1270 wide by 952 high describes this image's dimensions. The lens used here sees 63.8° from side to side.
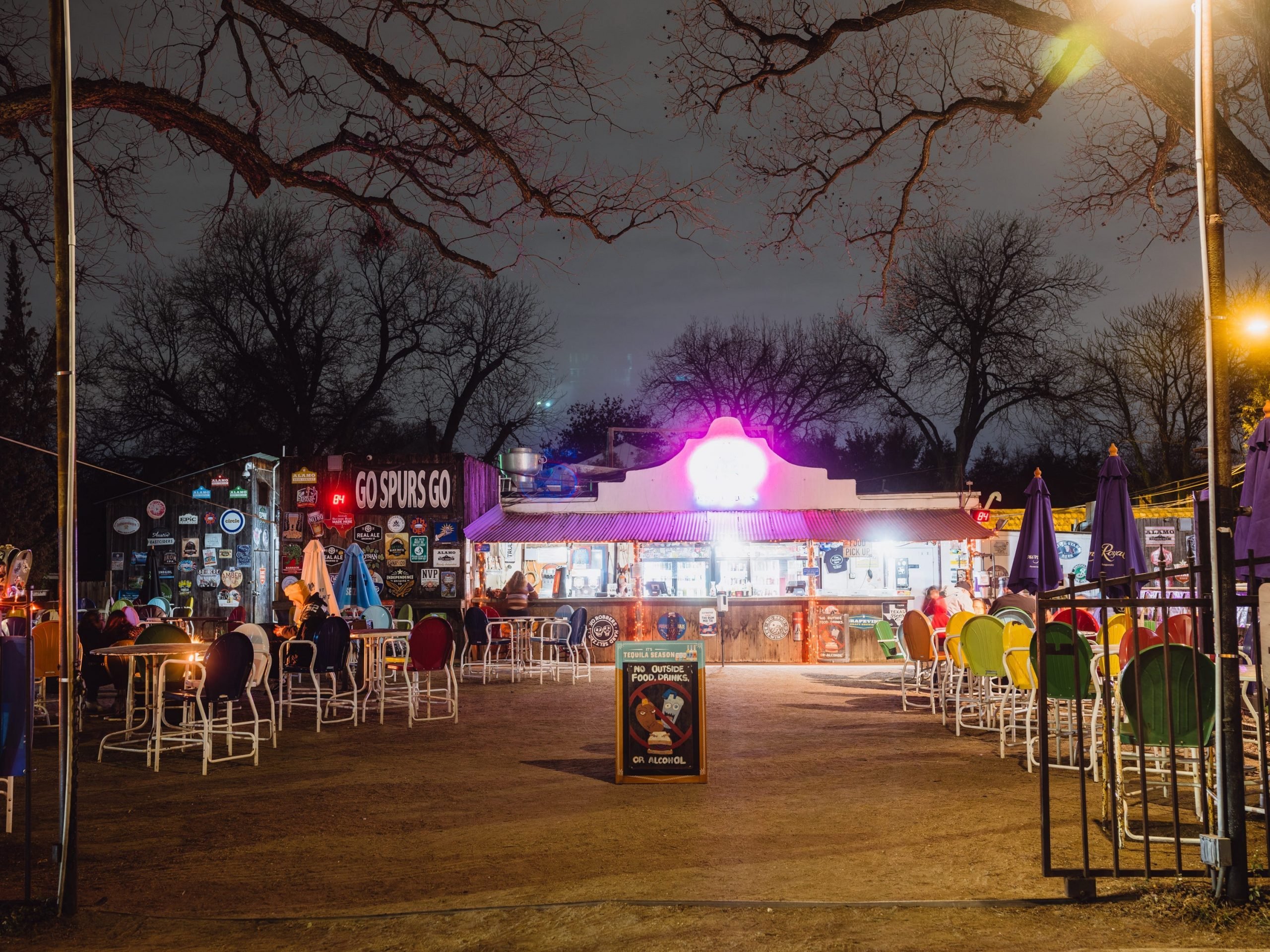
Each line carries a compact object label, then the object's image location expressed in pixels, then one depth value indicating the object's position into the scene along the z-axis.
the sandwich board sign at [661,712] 6.92
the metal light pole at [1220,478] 4.16
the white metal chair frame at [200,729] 7.73
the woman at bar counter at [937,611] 13.41
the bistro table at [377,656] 10.11
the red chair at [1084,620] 9.77
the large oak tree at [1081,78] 6.11
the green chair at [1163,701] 4.96
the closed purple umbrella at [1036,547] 10.75
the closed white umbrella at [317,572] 12.52
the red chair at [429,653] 9.92
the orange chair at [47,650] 9.50
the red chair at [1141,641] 7.21
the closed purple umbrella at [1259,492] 6.39
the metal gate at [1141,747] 4.34
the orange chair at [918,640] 11.41
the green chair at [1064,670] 6.82
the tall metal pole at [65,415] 4.15
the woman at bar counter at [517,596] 17.45
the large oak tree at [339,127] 5.84
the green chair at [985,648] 8.71
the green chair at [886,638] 13.65
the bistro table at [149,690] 7.89
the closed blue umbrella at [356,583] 13.48
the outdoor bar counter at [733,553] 17.98
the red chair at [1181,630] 9.37
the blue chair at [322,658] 9.51
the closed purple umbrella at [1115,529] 9.48
